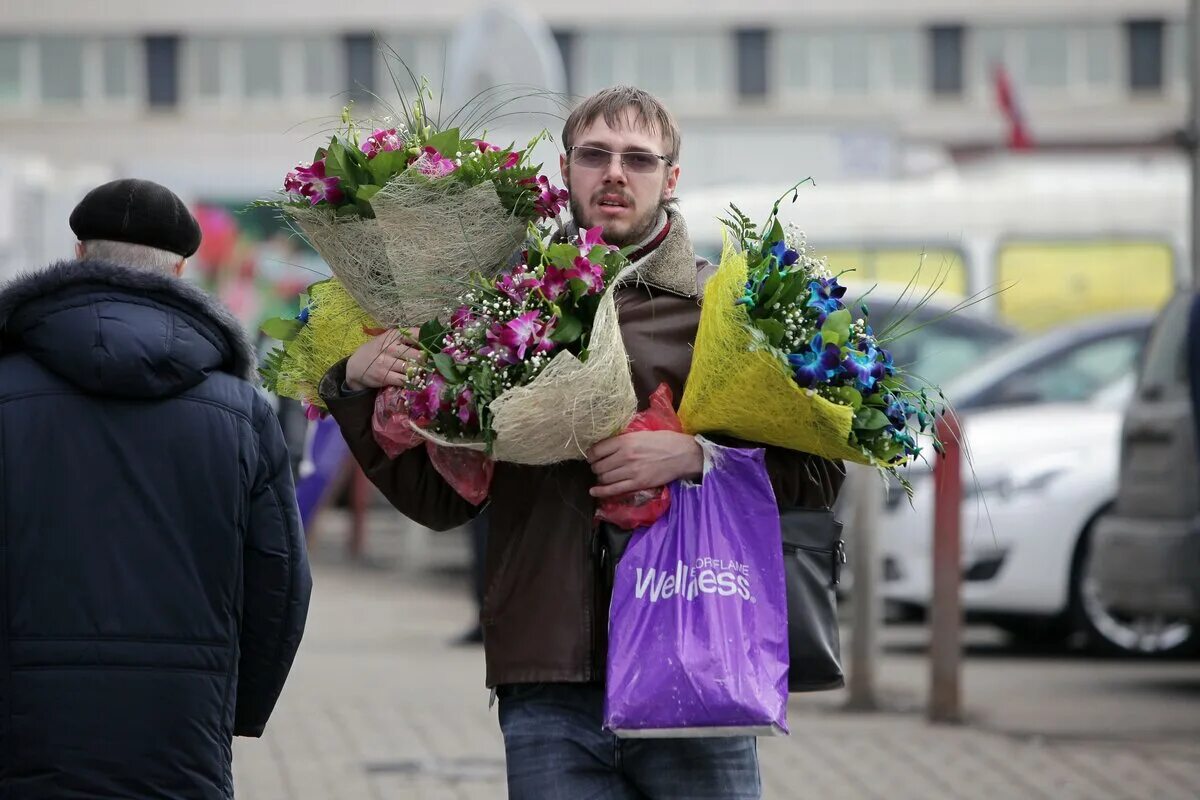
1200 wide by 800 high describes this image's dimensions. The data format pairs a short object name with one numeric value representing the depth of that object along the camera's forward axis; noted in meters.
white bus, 38.00
